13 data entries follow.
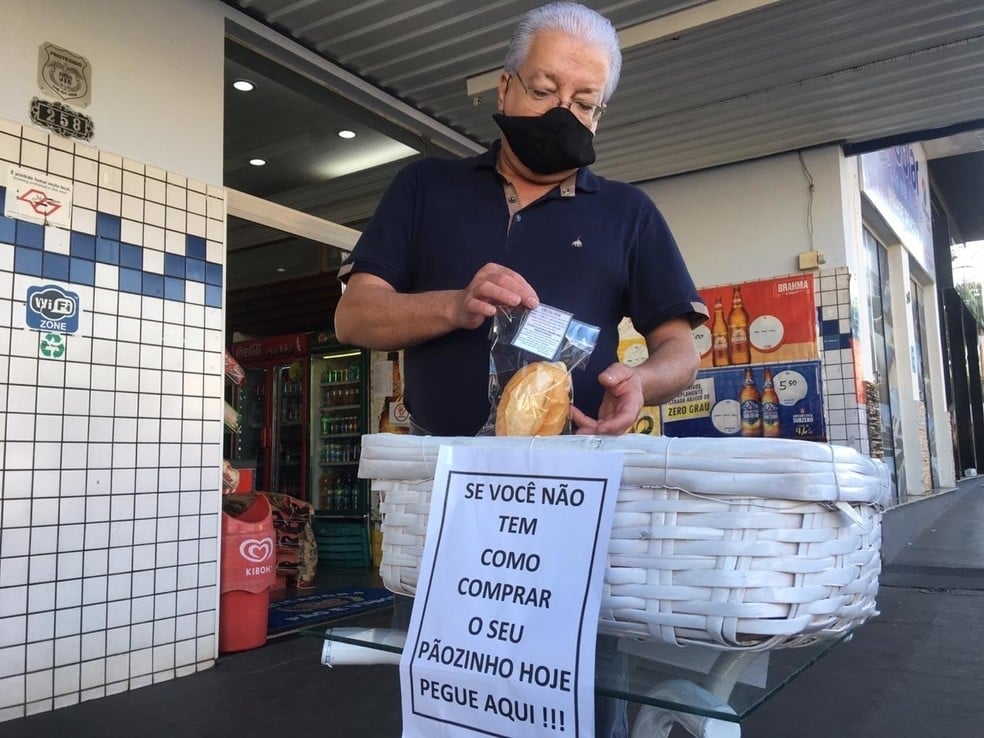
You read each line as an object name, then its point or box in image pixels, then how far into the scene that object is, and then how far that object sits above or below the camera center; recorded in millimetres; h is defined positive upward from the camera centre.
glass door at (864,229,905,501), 8375 +1080
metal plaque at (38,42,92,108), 3168 +1575
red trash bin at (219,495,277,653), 3859 -697
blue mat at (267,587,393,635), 4590 -1083
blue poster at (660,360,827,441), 5754 +239
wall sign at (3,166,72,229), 3033 +1014
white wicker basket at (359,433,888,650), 676 -97
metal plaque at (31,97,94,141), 3129 +1374
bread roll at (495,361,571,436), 947 +45
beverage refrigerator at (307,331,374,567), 7305 -47
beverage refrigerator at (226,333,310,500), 8242 +373
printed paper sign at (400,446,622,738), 685 -150
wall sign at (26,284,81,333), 3072 +568
